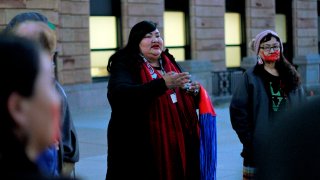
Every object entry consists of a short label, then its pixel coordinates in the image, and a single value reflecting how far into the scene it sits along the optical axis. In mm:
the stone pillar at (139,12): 19281
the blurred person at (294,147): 1827
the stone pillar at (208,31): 22031
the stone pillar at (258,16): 24234
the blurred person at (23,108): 1557
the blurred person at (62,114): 3350
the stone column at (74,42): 17516
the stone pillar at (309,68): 21297
